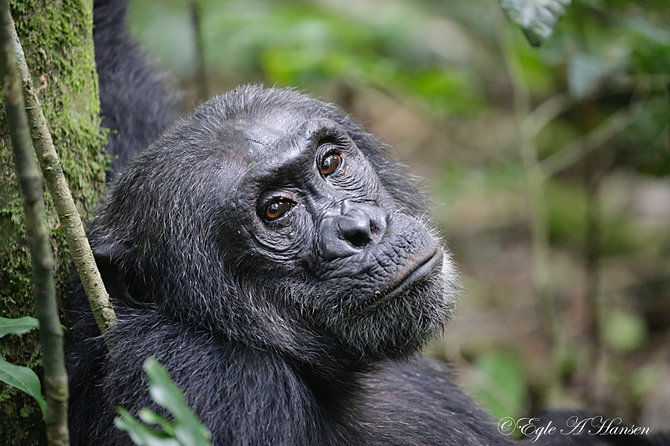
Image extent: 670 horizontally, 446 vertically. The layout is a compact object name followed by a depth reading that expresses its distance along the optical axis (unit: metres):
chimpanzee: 6.08
